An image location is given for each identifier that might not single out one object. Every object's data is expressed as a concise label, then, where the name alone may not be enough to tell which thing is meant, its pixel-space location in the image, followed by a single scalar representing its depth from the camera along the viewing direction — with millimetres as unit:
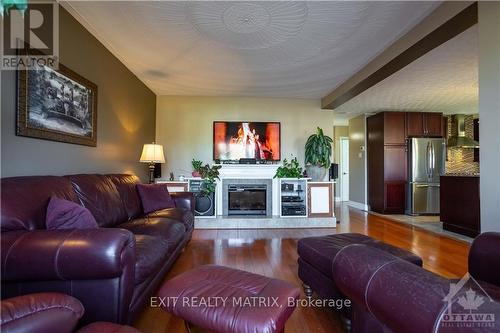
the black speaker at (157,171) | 4723
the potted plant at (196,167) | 4520
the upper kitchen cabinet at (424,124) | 5754
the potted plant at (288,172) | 4629
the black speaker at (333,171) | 5113
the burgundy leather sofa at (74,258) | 1156
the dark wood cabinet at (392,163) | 5648
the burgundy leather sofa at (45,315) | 695
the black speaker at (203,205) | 4379
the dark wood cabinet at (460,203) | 3625
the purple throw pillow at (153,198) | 2971
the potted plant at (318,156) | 4699
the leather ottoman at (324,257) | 1613
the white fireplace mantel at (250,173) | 4605
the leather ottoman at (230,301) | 1025
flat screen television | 5012
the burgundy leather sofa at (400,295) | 549
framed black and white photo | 1917
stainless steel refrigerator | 5477
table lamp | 3789
